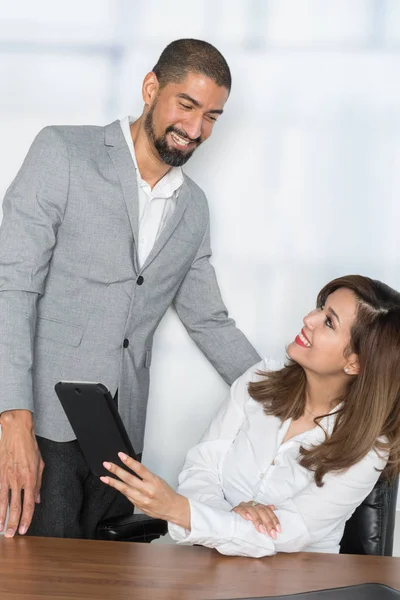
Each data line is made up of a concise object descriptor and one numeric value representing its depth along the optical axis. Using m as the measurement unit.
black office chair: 2.21
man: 2.36
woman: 2.13
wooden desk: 1.58
